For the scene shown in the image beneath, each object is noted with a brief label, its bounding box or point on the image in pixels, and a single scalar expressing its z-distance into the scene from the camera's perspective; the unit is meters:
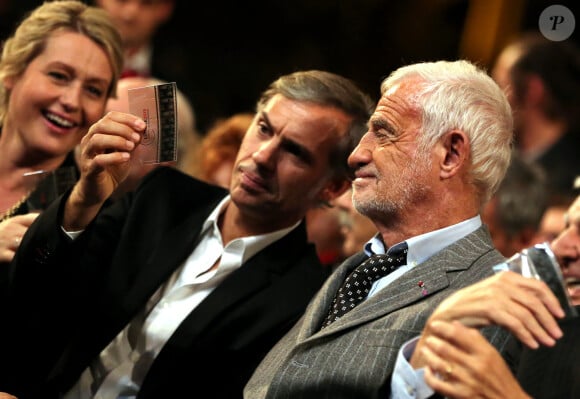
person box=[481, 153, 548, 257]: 7.66
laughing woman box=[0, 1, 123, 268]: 6.29
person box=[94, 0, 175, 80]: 9.12
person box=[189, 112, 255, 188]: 8.25
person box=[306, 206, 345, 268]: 7.67
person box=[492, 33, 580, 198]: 8.75
